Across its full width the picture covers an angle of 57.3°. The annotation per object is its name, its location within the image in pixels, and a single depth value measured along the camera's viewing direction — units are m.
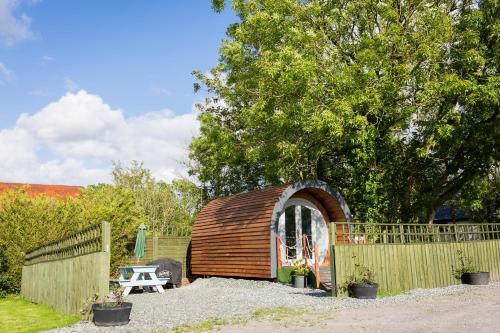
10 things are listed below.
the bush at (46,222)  16.11
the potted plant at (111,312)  8.27
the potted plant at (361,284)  11.47
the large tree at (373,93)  15.94
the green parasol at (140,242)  16.92
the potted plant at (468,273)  14.21
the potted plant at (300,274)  14.43
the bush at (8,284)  15.80
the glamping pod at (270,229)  15.68
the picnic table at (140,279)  13.98
